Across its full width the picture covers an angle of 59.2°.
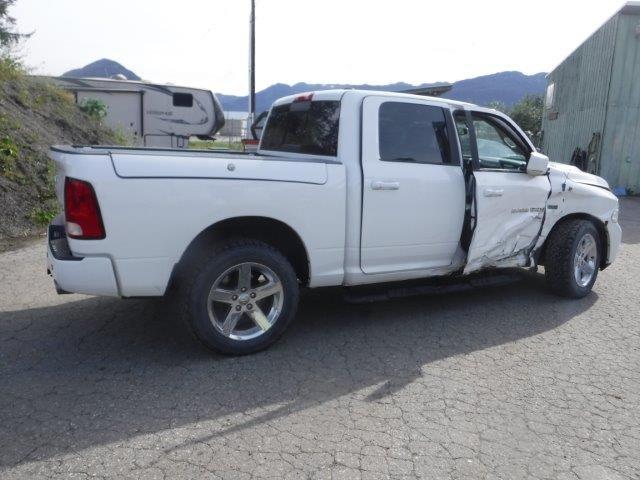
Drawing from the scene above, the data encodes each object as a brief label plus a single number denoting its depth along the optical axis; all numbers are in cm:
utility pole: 1962
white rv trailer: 1856
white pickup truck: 355
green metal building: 1520
